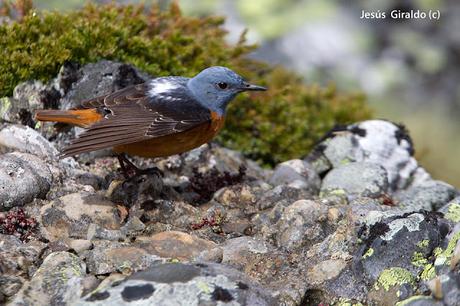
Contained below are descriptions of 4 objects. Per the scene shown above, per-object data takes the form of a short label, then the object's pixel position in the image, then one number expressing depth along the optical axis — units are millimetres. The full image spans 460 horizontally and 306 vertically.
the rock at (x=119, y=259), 10703
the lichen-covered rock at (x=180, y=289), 9484
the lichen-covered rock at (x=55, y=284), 10055
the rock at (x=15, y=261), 10289
